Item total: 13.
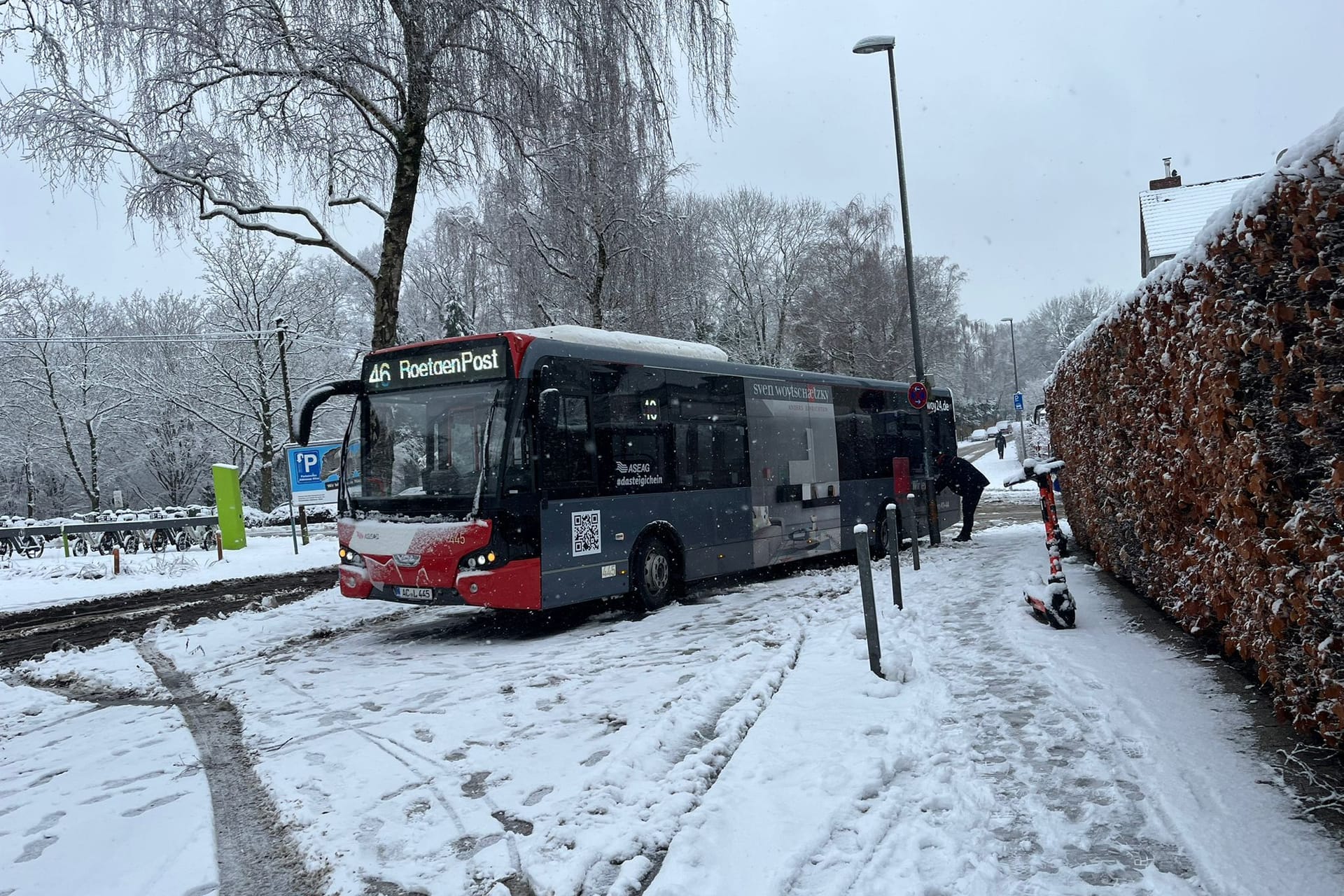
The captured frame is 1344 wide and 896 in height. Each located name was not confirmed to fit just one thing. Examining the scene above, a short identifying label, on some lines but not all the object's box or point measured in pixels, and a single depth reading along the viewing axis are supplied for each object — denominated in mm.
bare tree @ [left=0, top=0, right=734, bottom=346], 11086
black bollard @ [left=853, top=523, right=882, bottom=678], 6094
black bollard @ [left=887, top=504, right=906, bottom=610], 8570
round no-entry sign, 15336
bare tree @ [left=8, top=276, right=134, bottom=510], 42375
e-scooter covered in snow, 7355
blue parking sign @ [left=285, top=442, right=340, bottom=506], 17062
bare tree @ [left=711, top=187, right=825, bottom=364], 42062
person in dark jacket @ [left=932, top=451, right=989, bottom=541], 16891
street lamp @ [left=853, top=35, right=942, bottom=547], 18641
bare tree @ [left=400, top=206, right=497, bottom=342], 26484
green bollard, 20750
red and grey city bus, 8578
